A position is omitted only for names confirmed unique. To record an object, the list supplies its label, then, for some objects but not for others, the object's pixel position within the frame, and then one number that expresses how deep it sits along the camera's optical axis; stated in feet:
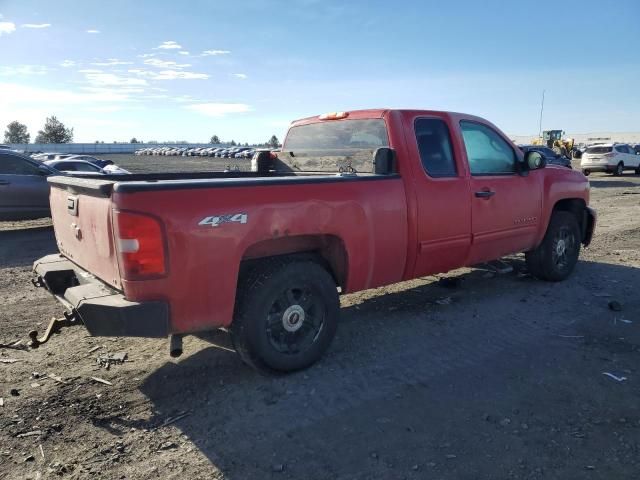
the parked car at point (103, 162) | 73.98
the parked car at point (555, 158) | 80.48
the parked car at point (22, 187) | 34.09
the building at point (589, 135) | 534.82
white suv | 86.58
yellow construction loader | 146.92
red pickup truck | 10.41
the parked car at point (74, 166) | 47.65
